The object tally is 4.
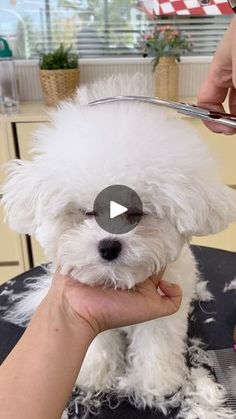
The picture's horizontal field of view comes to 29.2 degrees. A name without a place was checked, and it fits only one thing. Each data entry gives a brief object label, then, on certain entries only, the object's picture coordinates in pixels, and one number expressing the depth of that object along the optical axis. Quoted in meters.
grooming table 0.77
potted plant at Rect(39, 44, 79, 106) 1.70
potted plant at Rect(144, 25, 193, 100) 1.72
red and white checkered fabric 1.80
